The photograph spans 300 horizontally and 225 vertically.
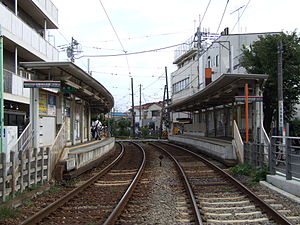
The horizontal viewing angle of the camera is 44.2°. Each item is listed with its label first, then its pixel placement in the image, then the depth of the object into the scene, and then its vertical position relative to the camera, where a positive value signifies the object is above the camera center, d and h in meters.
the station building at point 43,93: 11.61 +1.50
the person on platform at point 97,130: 26.23 -0.41
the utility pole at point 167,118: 47.56 +0.80
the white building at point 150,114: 81.90 +2.38
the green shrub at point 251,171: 10.89 -1.54
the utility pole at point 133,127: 52.59 -0.39
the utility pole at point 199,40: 43.00 +9.87
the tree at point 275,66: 21.12 +3.36
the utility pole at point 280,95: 15.02 +1.16
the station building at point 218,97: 14.73 +1.48
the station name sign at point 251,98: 14.11 +0.98
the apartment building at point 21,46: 18.50 +4.59
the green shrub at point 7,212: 6.82 -1.64
